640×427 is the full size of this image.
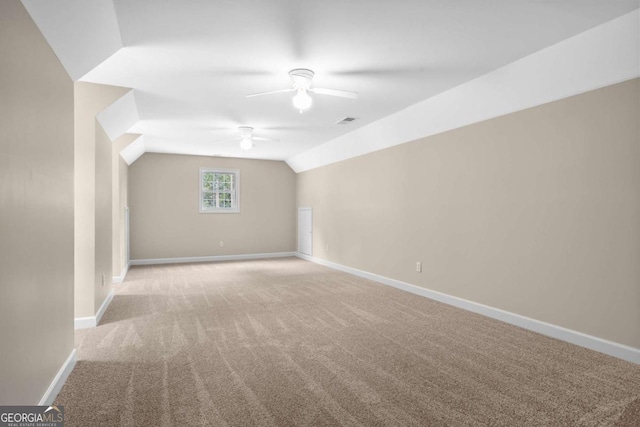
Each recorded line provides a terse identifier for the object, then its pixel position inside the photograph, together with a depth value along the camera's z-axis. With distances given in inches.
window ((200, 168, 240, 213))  378.9
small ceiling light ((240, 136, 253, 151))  256.8
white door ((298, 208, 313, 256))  374.3
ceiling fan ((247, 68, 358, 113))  151.3
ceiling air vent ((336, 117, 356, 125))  232.1
